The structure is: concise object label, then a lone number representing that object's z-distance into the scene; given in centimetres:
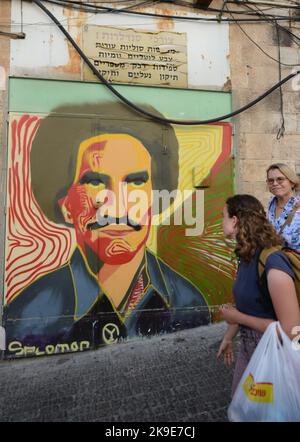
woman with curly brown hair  173
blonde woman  269
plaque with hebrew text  474
